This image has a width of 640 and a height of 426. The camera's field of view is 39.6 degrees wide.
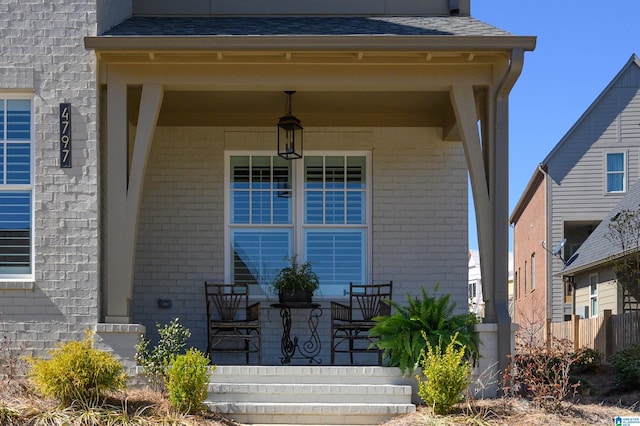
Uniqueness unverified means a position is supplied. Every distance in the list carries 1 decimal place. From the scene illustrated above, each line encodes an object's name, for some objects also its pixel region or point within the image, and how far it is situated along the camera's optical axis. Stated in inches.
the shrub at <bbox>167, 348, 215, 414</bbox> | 298.0
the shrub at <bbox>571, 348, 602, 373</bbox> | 478.0
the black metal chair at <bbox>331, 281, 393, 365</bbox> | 366.0
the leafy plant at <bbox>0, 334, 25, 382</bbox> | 316.2
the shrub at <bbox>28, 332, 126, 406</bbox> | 293.0
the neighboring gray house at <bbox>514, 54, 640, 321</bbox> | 887.7
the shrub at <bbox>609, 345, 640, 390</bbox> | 395.2
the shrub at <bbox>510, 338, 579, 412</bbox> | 313.1
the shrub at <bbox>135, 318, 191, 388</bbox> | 320.2
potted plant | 398.3
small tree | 564.1
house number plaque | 335.9
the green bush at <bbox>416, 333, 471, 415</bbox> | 300.8
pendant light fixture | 390.0
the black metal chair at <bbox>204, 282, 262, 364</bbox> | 361.1
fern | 324.5
